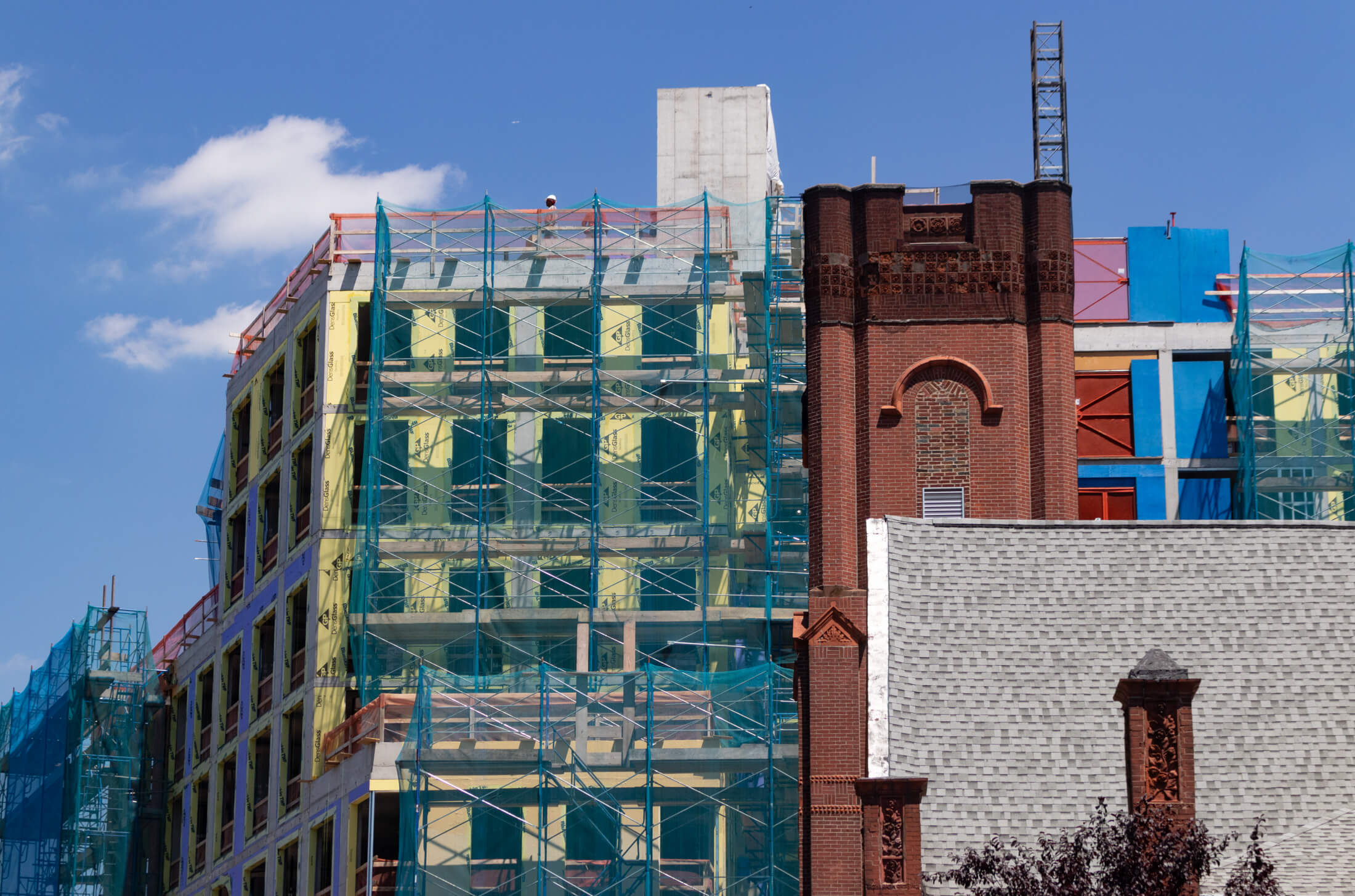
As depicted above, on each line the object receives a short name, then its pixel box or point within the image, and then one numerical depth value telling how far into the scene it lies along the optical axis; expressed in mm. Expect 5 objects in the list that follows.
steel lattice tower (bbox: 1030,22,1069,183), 64938
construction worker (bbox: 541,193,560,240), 62438
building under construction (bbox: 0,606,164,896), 71500
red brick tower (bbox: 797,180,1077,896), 44531
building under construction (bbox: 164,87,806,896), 52594
